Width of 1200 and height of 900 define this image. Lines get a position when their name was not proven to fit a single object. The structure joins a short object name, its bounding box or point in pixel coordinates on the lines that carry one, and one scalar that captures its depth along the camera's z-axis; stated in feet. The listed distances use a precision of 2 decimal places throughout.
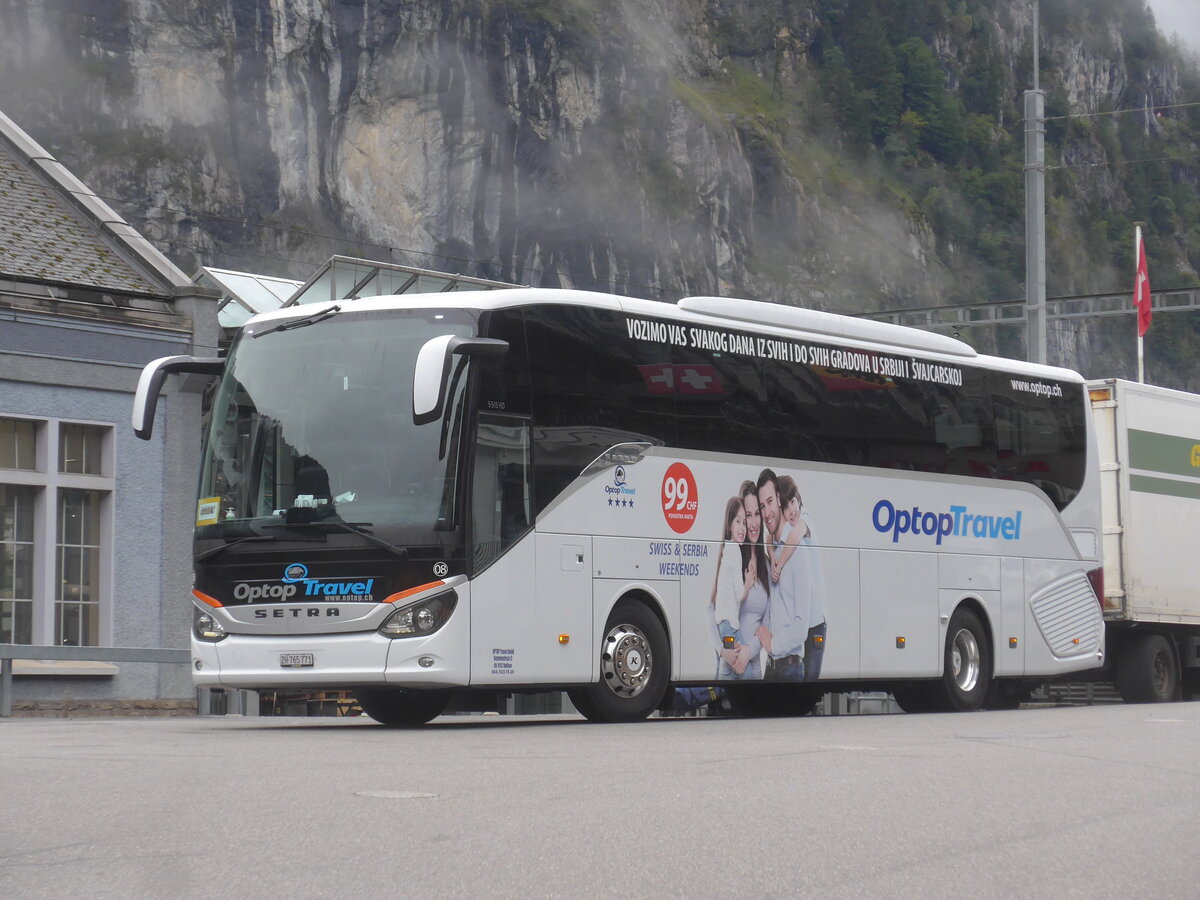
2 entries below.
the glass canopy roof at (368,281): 93.91
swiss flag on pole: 109.29
